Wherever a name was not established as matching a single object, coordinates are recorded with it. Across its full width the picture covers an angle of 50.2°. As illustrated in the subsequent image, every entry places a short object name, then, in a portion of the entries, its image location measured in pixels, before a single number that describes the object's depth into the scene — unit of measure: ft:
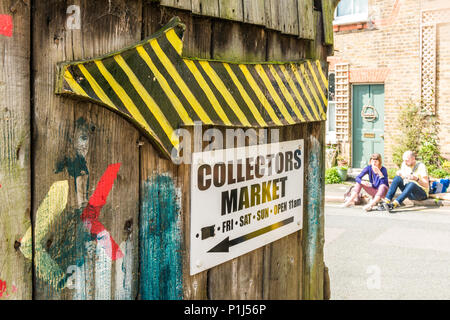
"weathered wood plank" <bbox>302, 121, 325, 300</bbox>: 10.64
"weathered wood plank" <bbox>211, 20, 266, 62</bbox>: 8.06
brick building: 44.55
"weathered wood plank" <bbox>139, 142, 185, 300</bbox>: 6.96
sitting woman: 35.47
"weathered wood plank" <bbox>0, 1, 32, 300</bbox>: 5.32
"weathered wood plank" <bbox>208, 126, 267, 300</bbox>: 8.21
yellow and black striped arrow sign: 6.08
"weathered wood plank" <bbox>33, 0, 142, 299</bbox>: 5.70
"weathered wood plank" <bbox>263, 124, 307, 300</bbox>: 9.51
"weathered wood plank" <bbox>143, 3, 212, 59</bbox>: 6.80
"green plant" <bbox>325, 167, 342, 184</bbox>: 46.32
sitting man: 35.22
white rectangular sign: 7.77
